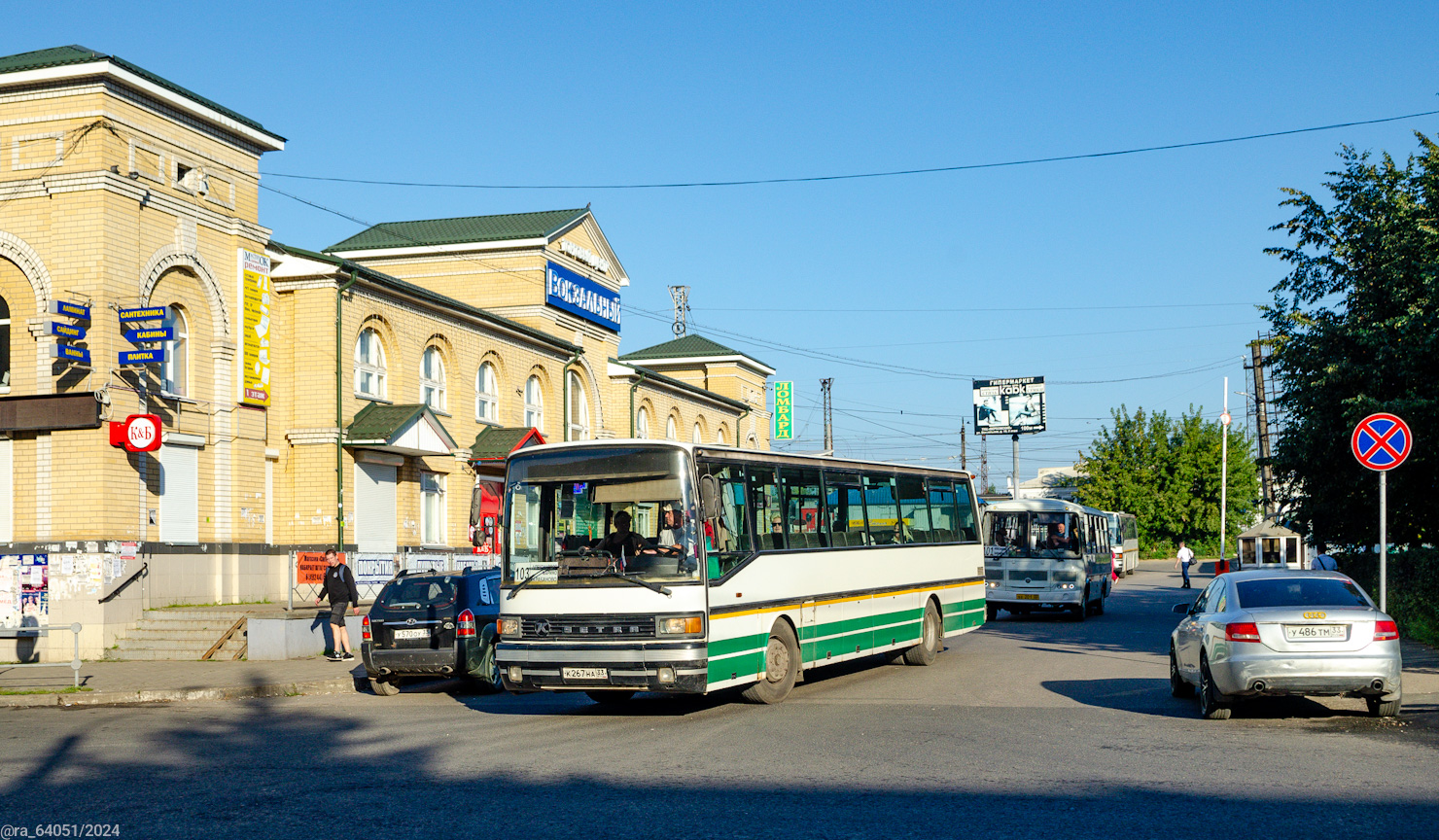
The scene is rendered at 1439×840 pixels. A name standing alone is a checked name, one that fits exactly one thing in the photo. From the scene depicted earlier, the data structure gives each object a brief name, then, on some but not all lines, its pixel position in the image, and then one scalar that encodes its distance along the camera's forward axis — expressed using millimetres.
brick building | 23141
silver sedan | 11648
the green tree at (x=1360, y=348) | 18828
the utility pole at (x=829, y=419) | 79144
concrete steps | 22031
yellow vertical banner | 27000
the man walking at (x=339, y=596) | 20281
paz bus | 29859
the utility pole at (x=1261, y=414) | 54375
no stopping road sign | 16297
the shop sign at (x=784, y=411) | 64750
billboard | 72875
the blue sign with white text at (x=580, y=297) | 40375
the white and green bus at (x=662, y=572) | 13219
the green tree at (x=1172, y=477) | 77688
